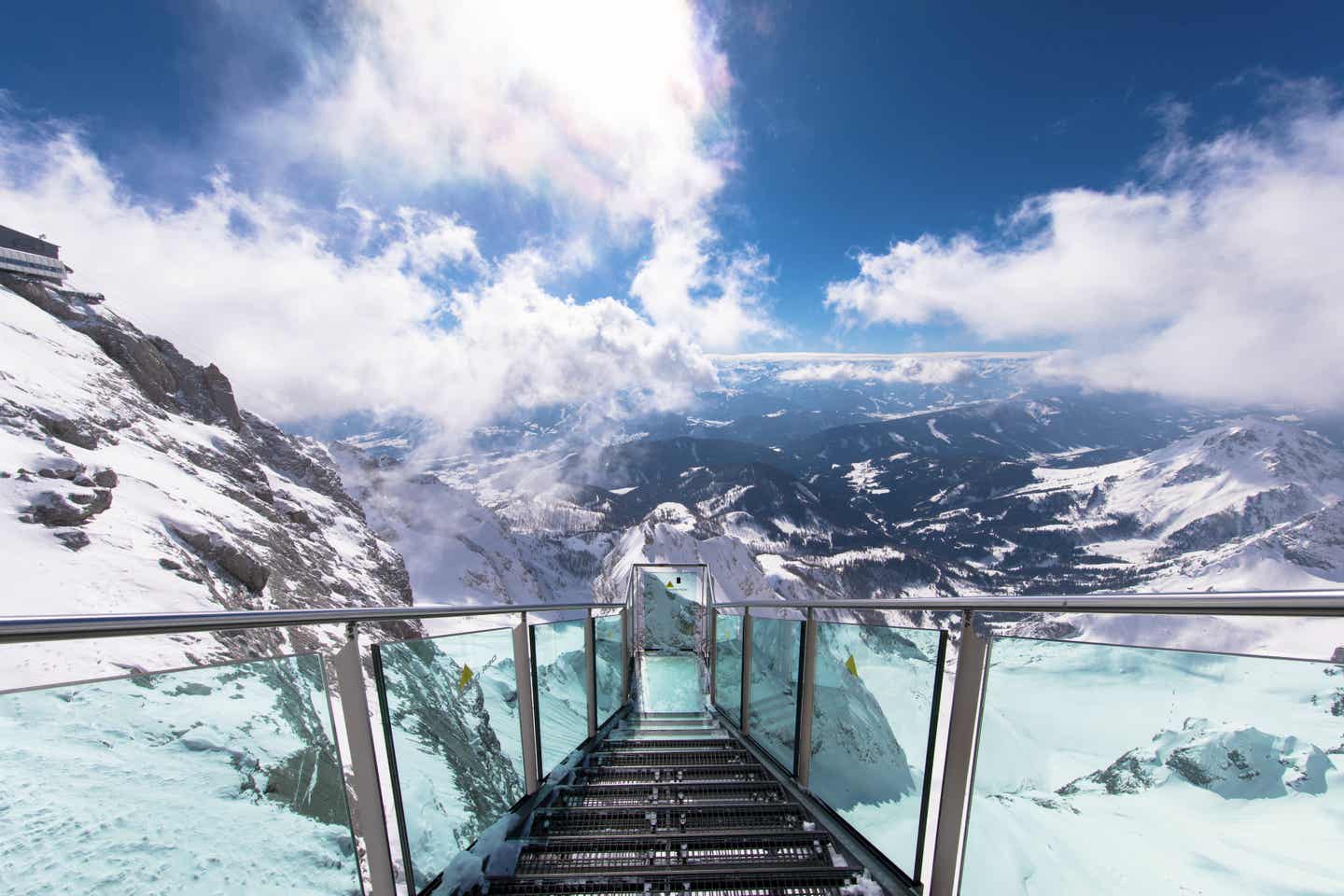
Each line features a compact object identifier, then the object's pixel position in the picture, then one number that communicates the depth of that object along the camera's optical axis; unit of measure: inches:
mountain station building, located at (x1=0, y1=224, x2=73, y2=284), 2140.9
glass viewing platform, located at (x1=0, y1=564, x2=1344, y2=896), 46.0
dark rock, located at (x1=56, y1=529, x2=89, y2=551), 1000.9
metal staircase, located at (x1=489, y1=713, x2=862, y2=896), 86.1
